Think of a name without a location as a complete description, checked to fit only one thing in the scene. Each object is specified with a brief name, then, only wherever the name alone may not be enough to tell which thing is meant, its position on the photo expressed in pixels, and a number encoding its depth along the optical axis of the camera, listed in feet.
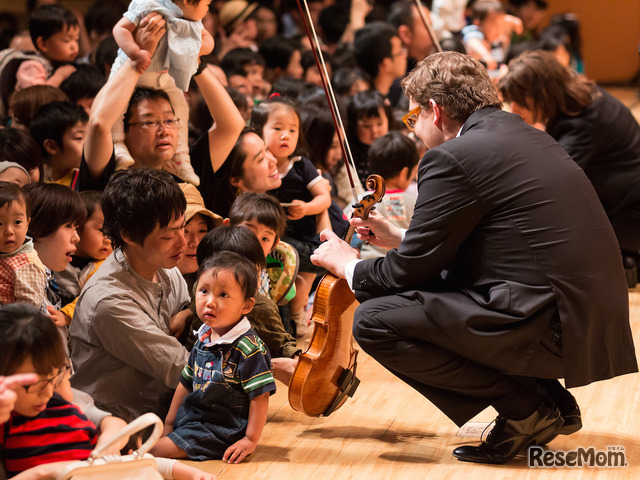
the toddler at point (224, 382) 17.79
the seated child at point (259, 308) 20.11
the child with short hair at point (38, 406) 13.38
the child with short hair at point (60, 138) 25.22
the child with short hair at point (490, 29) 48.65
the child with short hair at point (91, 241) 21.81
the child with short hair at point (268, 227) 22.59
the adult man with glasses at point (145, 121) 21.74
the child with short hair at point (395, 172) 27.35
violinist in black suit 17.42
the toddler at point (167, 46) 21.79
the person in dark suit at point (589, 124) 30.42
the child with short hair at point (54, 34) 35.42
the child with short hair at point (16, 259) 18.69
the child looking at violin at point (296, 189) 27.40
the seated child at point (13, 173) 22.90
